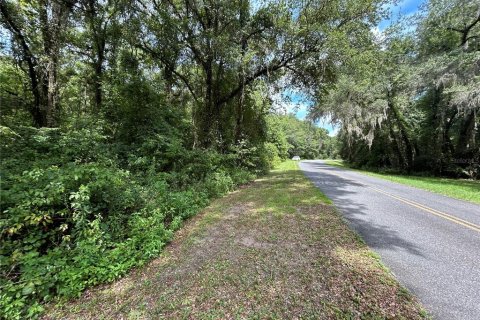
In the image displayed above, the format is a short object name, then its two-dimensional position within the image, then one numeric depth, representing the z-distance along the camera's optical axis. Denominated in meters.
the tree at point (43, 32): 6.66
